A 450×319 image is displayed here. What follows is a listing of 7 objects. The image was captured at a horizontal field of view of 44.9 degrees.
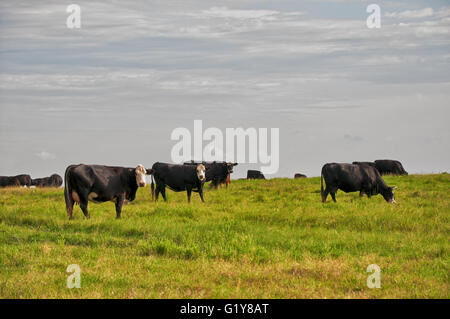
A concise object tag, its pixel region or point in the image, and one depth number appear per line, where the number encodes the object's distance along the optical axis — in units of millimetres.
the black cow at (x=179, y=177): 22859
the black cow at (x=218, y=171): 28850
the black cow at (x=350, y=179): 21219
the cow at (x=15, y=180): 43281
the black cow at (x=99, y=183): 15938
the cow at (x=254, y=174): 48031
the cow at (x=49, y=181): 45281
